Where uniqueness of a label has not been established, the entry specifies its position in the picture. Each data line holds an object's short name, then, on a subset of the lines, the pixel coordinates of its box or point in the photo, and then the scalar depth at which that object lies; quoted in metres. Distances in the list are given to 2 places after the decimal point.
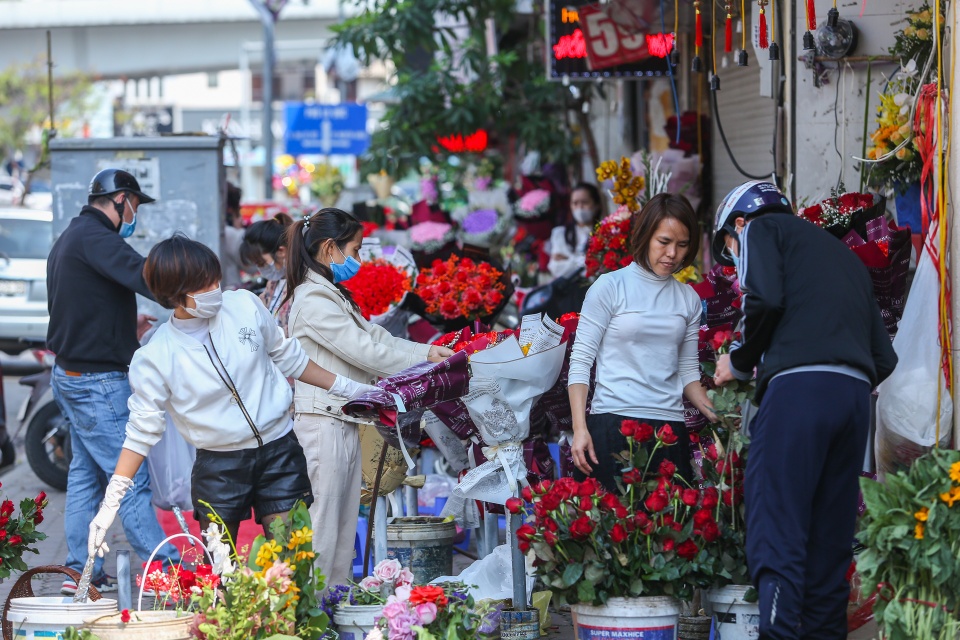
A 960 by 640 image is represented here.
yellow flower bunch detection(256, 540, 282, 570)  8.40
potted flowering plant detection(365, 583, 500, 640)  8.34
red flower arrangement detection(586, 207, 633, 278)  14.22
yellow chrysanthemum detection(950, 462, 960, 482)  7.45
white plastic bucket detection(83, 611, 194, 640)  8.05
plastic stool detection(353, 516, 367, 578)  13.31
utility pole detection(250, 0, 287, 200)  40.06
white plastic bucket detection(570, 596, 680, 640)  8.49
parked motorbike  18.30
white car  28.98
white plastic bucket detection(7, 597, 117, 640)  8.23
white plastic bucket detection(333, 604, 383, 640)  9.02
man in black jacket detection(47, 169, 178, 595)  12.56
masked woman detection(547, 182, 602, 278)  19.95
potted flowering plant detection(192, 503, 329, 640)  8.12
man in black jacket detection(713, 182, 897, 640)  8.00
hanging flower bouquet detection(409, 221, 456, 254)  20.61
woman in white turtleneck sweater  9.57
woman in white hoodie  9.18
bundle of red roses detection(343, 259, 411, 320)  13.95
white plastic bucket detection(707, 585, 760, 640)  8.69
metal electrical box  17.52
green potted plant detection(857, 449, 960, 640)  7.51
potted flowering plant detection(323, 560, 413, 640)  9.05
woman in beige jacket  10.45
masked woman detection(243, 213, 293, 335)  14.64
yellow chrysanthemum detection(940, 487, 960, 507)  7.48
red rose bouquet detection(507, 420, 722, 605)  8.48
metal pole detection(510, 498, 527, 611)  10.14
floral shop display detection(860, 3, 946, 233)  10.54
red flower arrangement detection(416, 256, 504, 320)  13.49
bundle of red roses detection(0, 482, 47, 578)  9.59
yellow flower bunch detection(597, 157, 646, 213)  15.30
